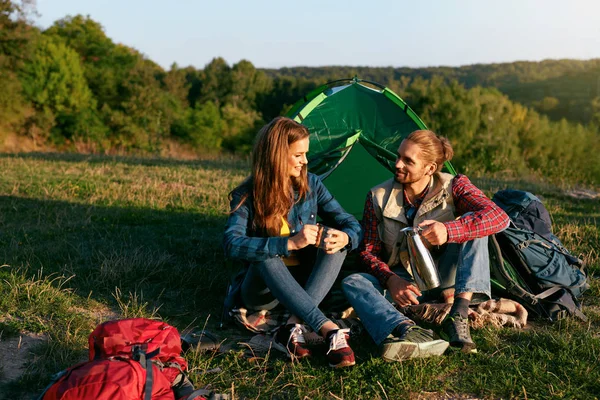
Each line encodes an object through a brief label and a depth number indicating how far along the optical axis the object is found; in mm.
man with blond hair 3770
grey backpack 4367
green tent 6457
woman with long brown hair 3785
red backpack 2670
